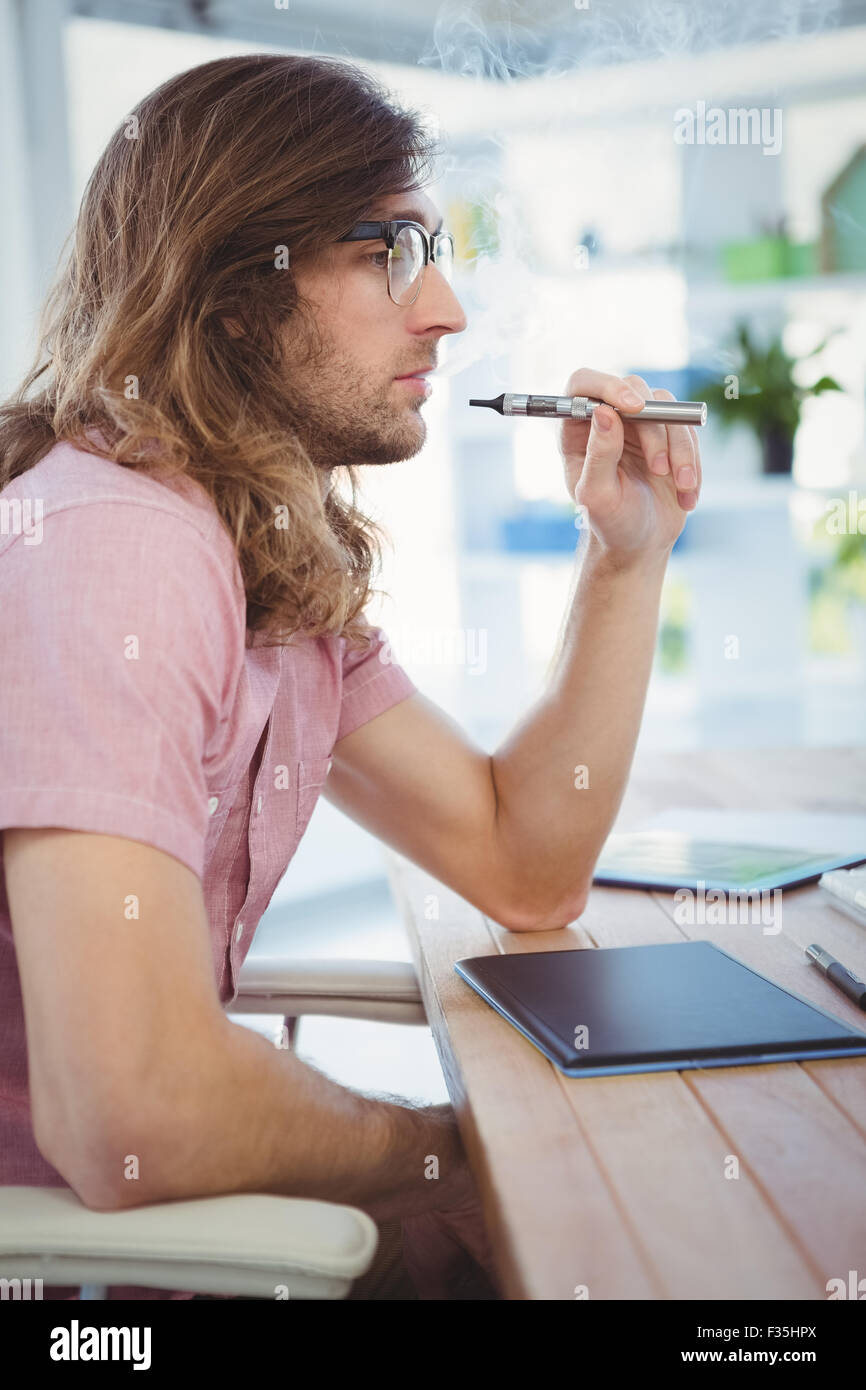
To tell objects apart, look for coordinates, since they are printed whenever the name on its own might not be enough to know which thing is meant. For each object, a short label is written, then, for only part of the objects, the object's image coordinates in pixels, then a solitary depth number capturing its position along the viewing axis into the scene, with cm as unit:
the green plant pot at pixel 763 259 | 319
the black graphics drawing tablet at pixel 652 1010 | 84
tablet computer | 125
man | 77
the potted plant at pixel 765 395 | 316
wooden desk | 61
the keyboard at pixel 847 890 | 113
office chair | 69
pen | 94
